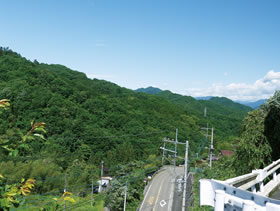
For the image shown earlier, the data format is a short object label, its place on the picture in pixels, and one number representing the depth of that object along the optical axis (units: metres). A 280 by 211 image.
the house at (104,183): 25.83
